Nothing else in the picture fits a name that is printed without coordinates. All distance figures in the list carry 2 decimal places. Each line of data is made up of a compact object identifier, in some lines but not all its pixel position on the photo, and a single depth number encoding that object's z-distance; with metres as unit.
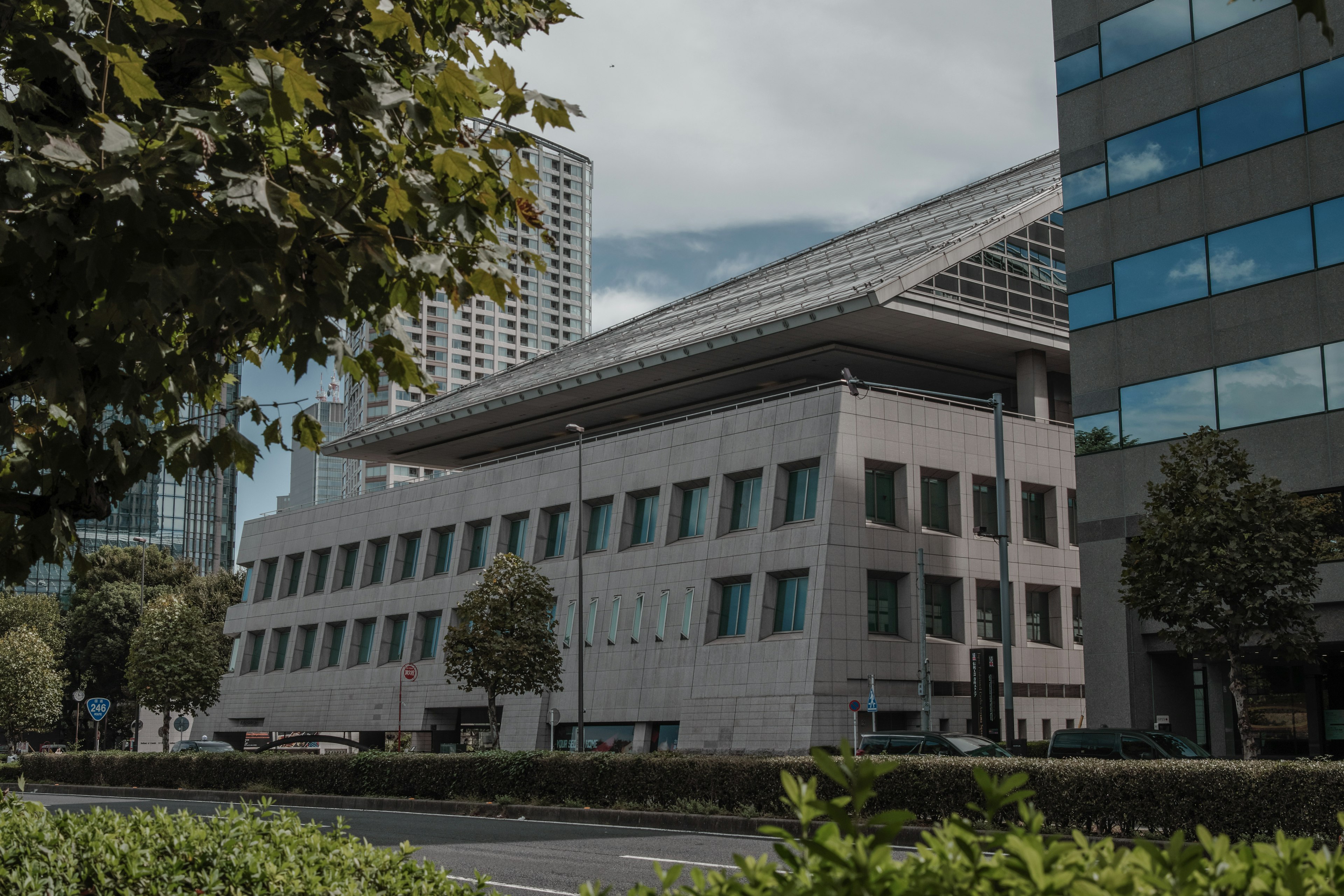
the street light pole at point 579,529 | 42.00
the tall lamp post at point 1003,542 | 32.28
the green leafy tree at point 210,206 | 5.30
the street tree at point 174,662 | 61.00
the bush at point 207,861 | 6.25
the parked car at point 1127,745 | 26.23
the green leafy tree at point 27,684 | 73.06
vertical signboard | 36.16
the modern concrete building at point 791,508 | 42.88
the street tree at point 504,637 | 41.38
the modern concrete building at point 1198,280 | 28.62
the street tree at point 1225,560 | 24.38
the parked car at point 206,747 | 52.06
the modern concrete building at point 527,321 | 169.00
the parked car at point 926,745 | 28.78
